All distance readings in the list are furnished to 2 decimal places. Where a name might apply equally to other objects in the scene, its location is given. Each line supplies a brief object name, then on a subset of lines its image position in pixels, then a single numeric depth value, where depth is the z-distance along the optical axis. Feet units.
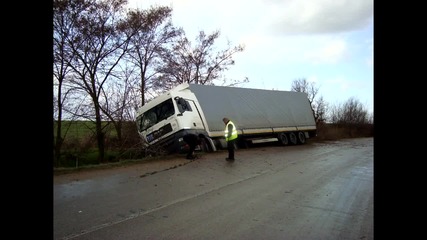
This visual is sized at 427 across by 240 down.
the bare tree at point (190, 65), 101.55
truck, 54.75
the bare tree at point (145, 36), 74.79
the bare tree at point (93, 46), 59.88
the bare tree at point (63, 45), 54.49
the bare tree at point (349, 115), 182.60
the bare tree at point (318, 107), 176.57
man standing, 49.16
